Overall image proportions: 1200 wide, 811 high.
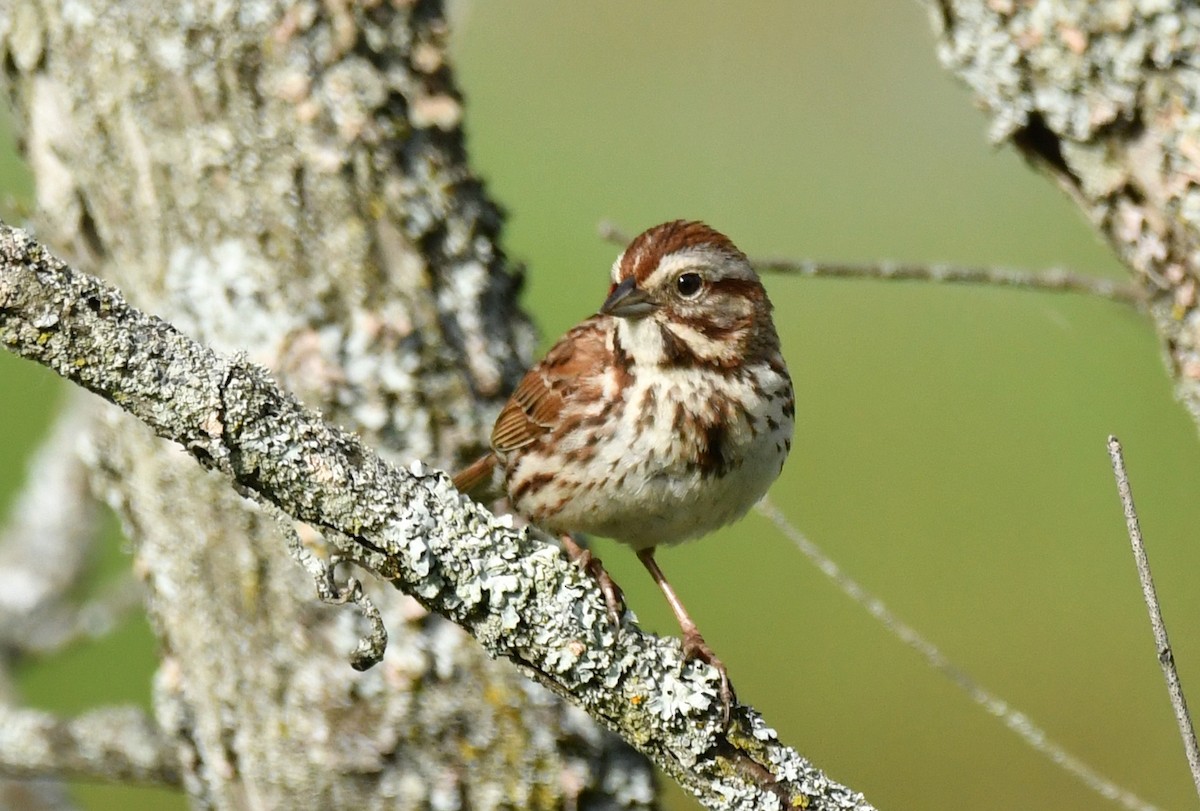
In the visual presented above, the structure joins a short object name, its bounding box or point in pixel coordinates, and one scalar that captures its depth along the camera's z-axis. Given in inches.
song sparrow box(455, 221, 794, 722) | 286.0
